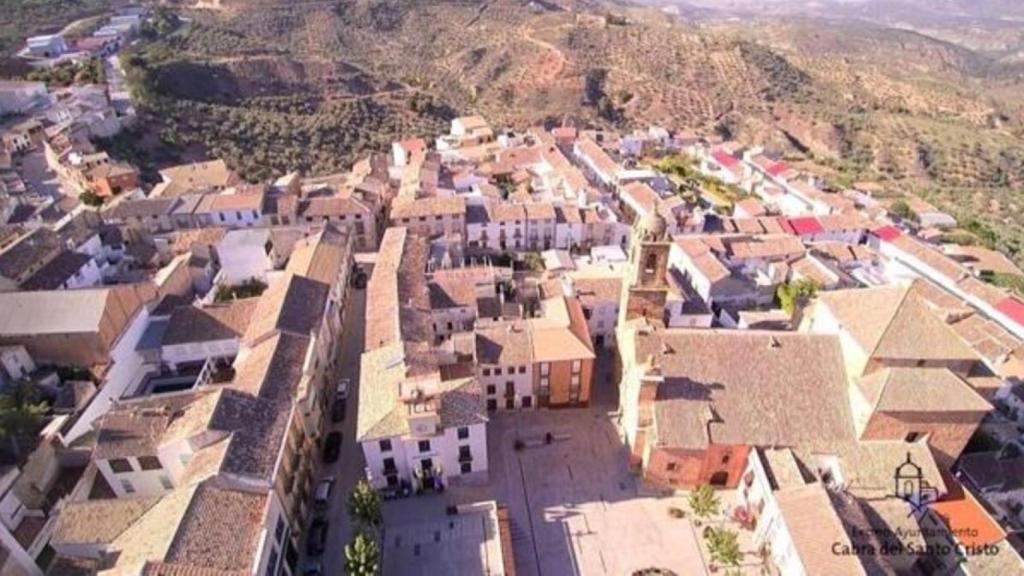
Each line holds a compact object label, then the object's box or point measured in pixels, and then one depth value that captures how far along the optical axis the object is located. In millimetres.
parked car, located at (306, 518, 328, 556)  34406
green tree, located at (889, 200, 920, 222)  91675
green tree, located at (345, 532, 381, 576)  28719
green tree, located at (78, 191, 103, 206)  66688
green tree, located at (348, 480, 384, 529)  32375
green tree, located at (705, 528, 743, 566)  31281
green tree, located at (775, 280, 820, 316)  52656
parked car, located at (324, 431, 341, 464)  40375
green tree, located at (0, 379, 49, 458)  33750
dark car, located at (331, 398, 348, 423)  43375
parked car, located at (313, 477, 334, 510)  37156
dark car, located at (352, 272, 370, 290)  59531
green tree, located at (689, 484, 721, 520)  33844
